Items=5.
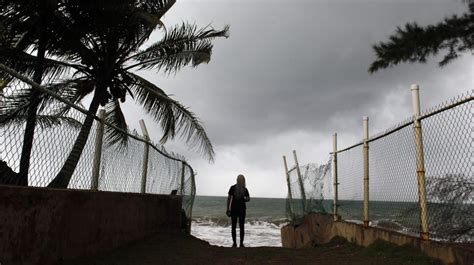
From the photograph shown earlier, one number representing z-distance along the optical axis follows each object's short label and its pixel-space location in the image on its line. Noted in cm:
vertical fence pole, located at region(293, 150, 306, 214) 1203
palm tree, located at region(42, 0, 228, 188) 889
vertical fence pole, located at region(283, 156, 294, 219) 1437
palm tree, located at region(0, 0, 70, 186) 783
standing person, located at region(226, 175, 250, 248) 944
